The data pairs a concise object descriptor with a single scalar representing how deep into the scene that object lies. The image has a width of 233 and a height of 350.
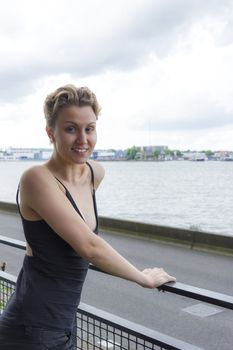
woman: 1.71
